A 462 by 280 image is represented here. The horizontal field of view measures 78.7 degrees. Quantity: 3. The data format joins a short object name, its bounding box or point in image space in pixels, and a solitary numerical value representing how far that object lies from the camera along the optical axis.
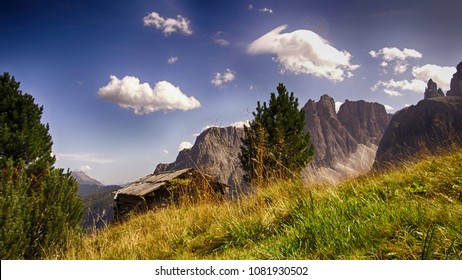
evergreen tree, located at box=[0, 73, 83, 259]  5.41
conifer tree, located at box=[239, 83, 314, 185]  18.78
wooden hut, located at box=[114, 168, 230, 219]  16.13
